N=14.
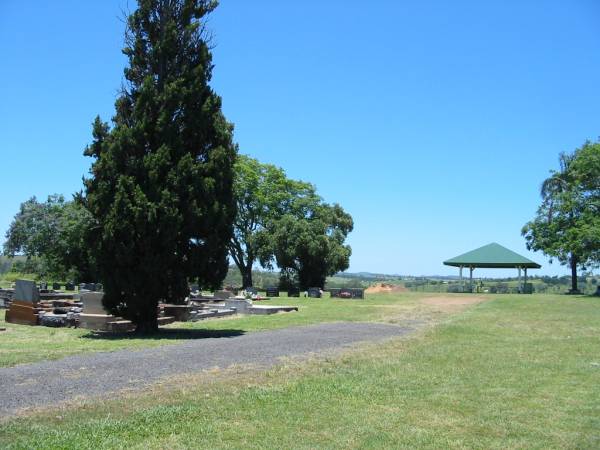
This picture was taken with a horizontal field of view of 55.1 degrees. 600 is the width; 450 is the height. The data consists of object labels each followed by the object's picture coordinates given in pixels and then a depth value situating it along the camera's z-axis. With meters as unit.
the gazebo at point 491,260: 50.75
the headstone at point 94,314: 17.25
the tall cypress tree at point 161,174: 15.32
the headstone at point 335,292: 40.75
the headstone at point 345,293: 39.44
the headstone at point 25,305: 18.70
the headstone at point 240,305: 24.55
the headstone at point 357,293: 38.98
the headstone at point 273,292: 42.41
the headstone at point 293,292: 43.81
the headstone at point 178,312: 20.75
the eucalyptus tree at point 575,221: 40.12
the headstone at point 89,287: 35.25
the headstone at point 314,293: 41.47
